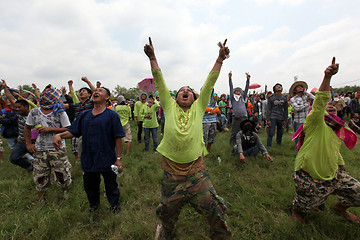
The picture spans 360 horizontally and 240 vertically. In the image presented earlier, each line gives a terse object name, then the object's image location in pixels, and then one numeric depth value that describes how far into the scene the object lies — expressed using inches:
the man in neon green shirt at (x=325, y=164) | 89.0
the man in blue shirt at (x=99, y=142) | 101.6
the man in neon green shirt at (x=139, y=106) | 249.8
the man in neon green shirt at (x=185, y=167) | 72.5
